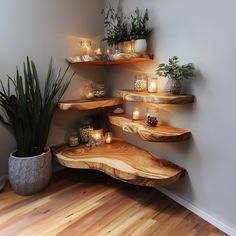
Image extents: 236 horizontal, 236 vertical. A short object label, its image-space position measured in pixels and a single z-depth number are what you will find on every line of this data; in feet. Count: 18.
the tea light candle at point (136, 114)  6.38
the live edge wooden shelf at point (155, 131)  4.90
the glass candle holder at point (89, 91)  7.22
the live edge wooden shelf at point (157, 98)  4.75
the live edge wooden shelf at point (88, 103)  6.11
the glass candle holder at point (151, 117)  5.61
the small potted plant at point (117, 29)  6.22
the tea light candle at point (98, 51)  6.78
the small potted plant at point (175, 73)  4.77
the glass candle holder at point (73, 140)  6.96
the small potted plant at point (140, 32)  5.64
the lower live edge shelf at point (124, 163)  4.95
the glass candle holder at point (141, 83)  6.04
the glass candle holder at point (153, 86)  5.74
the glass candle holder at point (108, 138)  7.03
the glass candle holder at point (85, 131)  7.20
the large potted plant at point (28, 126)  5.49
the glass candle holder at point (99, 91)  7.28
